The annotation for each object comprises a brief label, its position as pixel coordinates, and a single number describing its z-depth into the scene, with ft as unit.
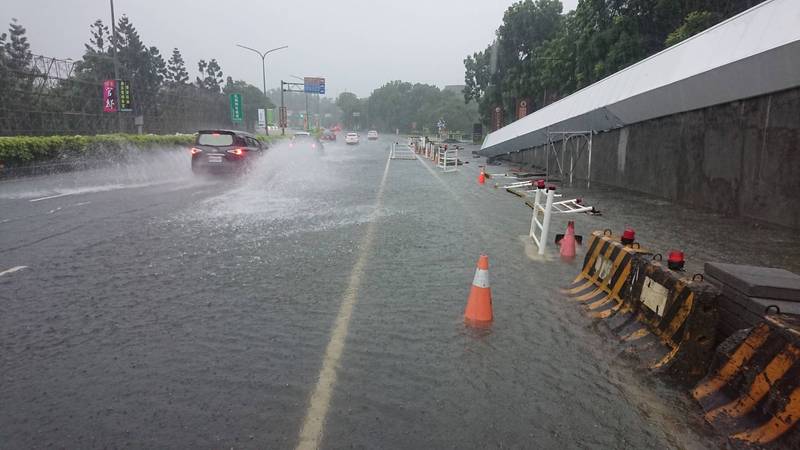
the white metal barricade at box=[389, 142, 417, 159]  122.95
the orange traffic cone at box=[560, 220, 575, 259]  26.27
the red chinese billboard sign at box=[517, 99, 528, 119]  172.47
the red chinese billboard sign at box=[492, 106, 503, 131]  204.54
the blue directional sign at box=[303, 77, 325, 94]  268.41
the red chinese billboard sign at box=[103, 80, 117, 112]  112.68
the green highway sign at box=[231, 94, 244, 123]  233.55
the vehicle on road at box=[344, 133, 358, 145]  209.15
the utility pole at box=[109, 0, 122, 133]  98.23
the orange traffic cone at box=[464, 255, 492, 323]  16.97
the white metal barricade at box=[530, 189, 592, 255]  26.53
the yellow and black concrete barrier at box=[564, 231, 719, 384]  13.24
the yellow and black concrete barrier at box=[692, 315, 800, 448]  10.08
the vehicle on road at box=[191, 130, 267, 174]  60.54
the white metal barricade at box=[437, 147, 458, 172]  83.92
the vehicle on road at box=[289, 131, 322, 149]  158.03
